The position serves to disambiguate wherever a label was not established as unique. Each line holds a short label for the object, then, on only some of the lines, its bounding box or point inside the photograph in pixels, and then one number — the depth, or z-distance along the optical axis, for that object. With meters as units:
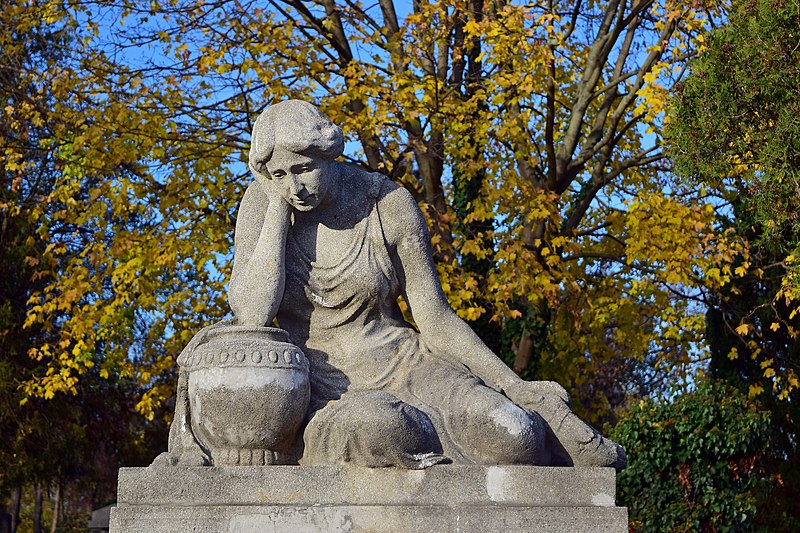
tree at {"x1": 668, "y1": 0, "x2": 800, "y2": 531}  9.34
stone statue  5.17
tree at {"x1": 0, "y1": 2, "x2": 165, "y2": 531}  15.34
